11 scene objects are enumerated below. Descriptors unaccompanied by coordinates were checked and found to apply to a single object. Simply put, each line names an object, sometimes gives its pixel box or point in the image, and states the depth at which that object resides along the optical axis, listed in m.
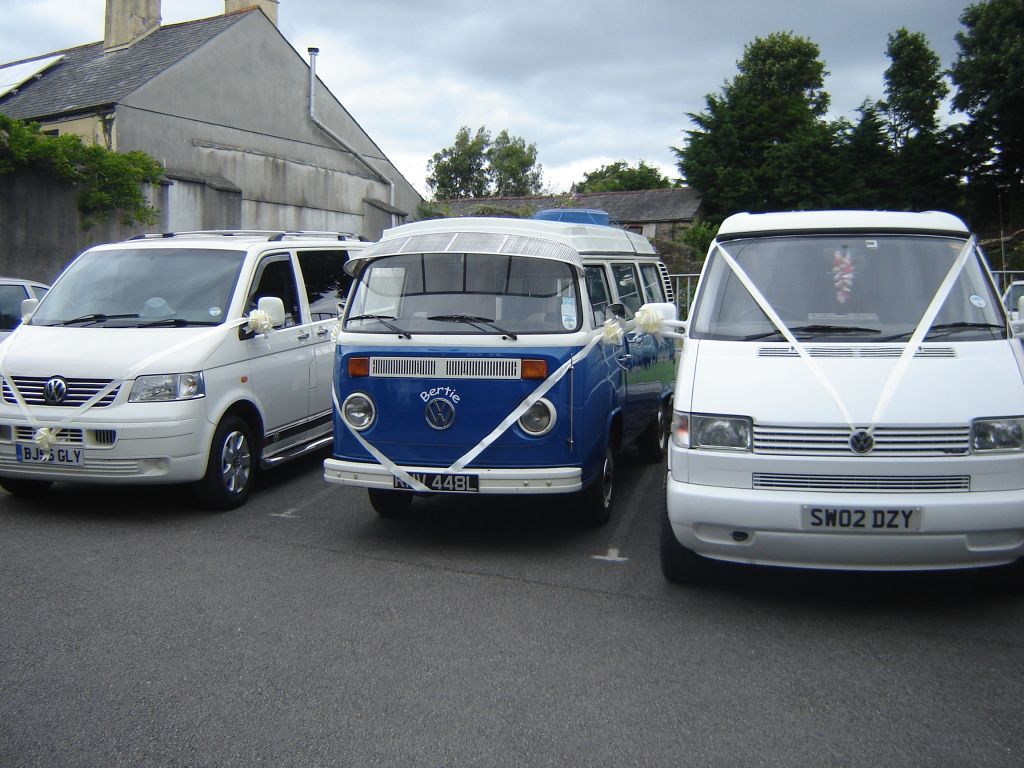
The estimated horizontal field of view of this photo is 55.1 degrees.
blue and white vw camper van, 6.36
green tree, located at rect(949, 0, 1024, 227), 35.44
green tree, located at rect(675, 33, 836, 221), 41.78
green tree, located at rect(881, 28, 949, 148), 42.56
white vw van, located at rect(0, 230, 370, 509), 7.27
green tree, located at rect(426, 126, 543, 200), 63.53
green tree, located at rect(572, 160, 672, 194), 66.88
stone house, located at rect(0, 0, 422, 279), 23.36
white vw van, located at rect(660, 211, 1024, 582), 4.92
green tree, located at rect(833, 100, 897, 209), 40.84
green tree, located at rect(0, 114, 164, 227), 16.28
